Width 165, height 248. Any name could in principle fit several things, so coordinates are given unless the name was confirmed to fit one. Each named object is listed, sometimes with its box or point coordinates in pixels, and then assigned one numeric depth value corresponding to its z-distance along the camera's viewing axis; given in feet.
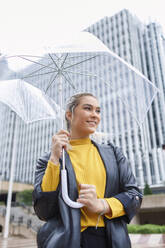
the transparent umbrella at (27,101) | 8.43
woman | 4.19
